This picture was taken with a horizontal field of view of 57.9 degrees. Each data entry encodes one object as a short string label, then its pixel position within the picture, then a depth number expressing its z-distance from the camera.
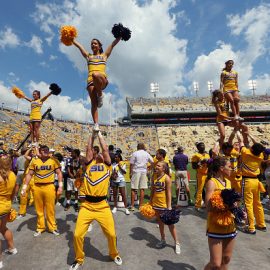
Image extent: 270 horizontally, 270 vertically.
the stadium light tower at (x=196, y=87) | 70.31
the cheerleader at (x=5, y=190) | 4.45
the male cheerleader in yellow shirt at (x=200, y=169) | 7.63
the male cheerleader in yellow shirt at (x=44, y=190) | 5.93
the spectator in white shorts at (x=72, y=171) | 8.09
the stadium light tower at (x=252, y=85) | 69.19
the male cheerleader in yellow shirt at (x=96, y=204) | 4.31
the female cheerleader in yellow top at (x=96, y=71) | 4.68
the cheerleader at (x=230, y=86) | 6.47
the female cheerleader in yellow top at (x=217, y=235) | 3.31
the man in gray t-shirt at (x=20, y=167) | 9.25
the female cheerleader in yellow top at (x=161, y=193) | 5.14
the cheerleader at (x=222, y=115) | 6.49
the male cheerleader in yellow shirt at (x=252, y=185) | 5.90
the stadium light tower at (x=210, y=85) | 69.87
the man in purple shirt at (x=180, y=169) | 8.53
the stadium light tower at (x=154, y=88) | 66.21
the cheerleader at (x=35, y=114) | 8.27
